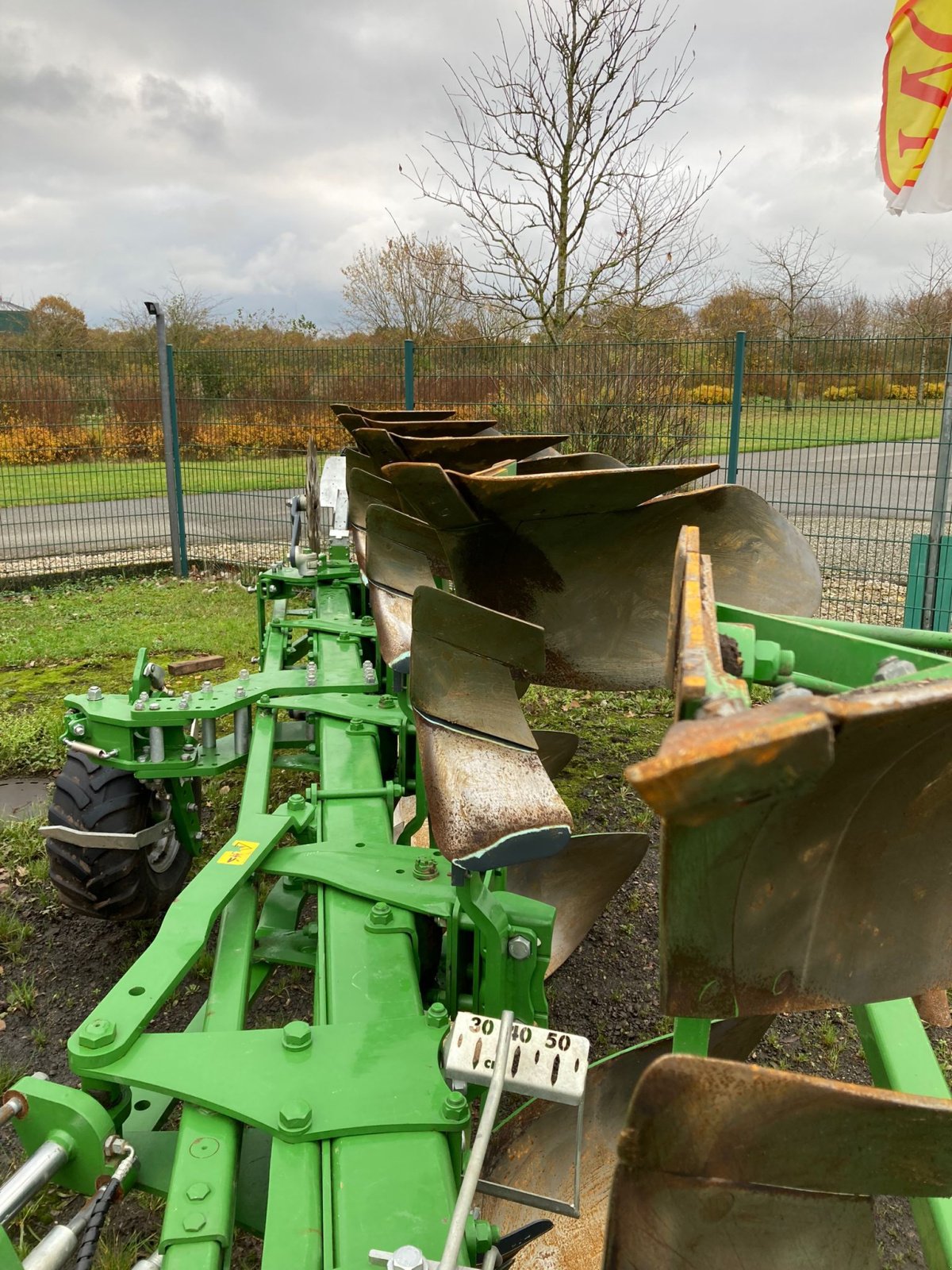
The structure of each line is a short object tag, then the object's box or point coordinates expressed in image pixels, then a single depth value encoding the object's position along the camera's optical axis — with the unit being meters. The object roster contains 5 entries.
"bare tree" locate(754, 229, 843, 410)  14.86
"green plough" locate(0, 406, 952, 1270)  0.95
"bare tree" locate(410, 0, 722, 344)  10.06
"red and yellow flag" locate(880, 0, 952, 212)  6.02
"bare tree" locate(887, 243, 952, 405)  12.58
